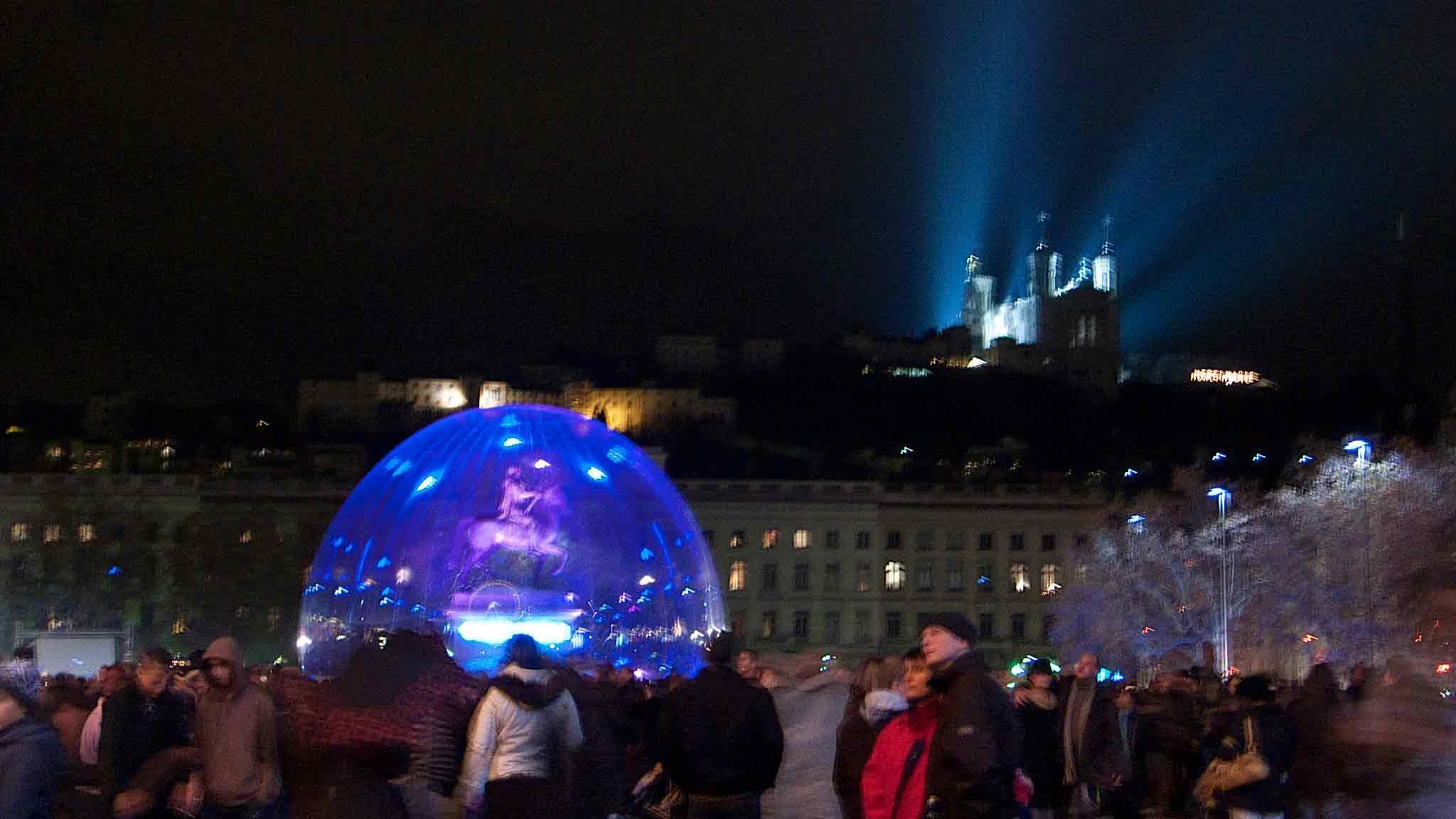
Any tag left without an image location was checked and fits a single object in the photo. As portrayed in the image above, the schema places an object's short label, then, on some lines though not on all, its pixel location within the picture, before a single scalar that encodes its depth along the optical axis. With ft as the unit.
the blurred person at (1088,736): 45.70
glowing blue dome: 69.62
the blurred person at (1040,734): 45.80
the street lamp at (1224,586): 173.99
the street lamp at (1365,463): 147.02
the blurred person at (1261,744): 37.78
